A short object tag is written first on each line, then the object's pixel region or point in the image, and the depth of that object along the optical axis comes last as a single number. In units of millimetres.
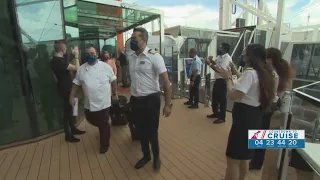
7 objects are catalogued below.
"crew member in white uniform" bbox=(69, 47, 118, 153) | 2455
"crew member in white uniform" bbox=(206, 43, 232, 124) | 3413
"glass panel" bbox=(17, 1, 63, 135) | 2995
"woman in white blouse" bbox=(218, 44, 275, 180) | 1445
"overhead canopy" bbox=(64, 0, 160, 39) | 3919
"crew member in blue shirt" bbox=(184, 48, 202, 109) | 4660
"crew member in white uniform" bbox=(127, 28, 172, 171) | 2057
